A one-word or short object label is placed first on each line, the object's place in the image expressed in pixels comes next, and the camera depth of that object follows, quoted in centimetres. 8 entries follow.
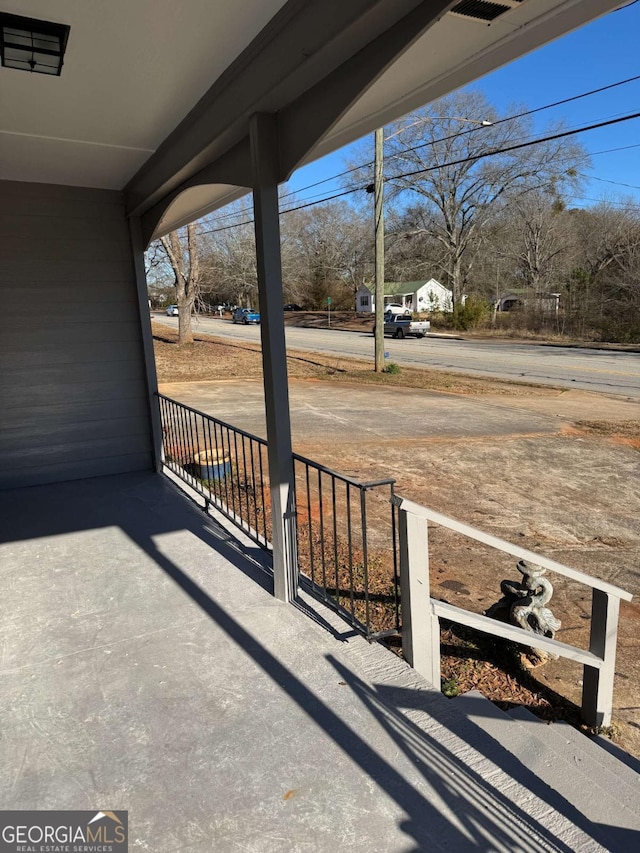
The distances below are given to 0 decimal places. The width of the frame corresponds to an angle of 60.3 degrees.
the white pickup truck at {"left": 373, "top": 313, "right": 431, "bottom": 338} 2803
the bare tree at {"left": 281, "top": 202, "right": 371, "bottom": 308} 5112
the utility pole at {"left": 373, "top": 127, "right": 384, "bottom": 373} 1359
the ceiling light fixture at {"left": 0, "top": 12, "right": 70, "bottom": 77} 198
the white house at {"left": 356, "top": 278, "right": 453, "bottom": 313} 4556
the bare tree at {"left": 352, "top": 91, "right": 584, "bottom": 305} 2909
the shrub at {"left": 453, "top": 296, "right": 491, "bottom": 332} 3122
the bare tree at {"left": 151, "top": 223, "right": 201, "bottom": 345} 1767
